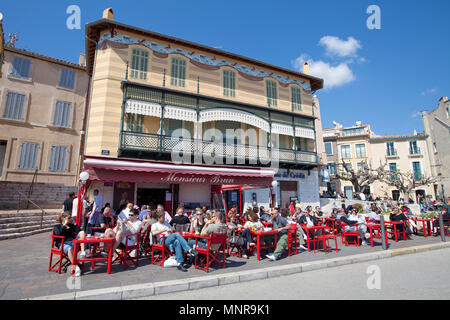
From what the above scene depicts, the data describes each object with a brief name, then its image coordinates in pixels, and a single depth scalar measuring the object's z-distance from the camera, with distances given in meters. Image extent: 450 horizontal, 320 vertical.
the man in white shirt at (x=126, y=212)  7.82
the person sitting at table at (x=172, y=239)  5.54
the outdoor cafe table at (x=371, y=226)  7.93
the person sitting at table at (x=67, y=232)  5.09
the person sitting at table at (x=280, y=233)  6.34
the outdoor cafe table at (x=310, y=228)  7.27
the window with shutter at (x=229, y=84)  16.31
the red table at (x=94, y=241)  4.84
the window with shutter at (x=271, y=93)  17.77
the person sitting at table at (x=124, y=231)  5.40
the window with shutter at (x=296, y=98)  18.77
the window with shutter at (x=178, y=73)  14.84
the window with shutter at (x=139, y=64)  13.90
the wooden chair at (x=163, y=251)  5.78
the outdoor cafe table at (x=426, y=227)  9.95
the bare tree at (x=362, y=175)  23.08
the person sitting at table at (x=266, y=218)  8.90
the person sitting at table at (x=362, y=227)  8.42
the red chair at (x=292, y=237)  7.09
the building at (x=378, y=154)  32.81
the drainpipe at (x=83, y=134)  16.65
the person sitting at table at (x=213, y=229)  5.60
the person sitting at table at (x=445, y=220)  10.14
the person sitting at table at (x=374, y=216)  9.74
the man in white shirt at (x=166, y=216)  6.98
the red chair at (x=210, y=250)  5.35
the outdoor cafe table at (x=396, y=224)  8.93
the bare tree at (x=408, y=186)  23.65
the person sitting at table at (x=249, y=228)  6.85
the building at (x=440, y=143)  30.30
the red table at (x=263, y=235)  6.44
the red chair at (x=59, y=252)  5.02
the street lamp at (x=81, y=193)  7.55
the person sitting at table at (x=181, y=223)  6.91
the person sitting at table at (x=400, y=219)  9.36
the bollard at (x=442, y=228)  8.66
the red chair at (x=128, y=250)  5.50
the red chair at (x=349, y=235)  8.31
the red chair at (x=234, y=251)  6.88
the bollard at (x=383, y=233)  7.39
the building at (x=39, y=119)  15.05
